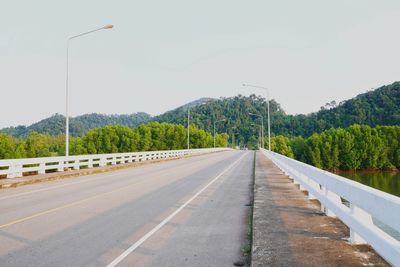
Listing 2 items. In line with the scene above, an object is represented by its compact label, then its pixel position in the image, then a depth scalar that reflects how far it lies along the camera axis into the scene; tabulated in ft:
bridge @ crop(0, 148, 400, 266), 18.86
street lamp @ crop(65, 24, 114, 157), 85.46
